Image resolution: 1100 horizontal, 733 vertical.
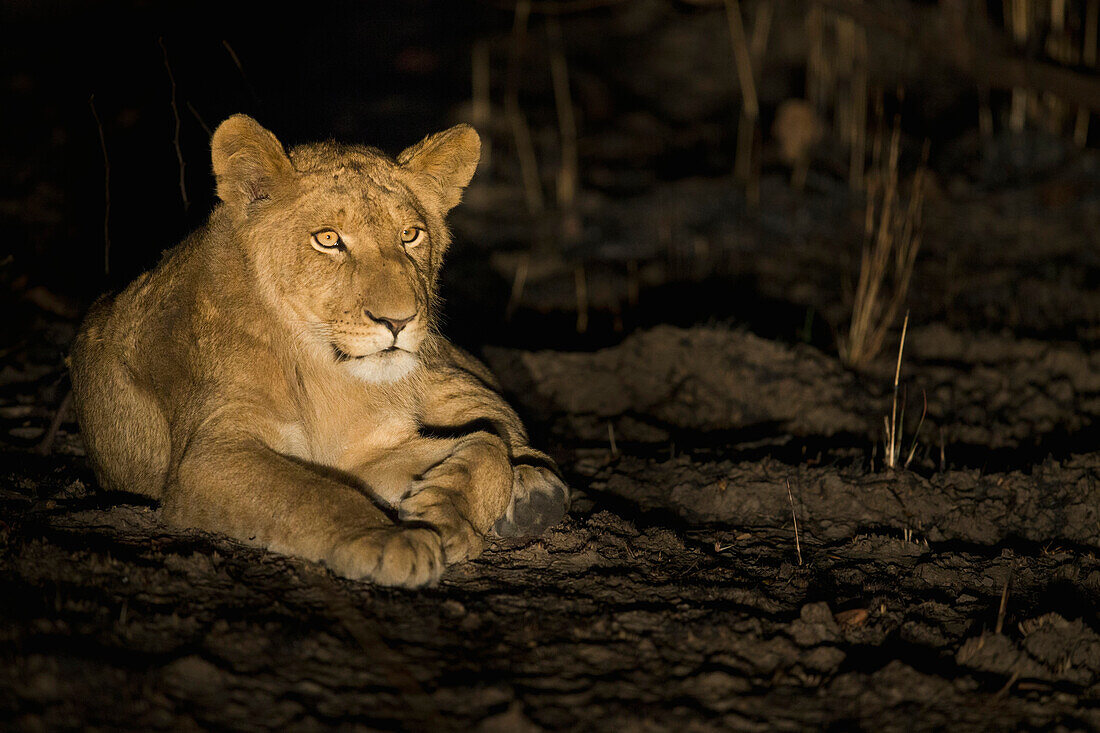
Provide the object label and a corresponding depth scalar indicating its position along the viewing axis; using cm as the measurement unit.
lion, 681
